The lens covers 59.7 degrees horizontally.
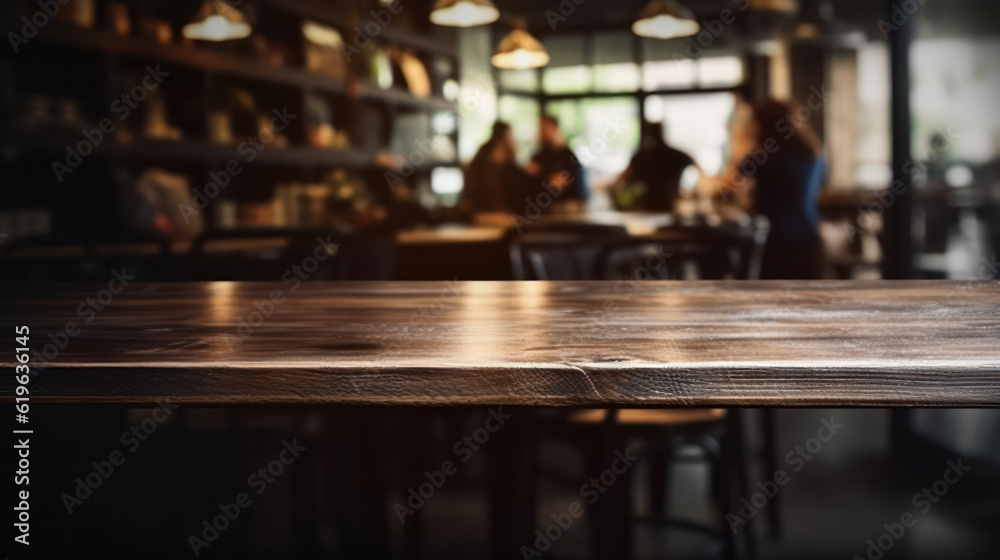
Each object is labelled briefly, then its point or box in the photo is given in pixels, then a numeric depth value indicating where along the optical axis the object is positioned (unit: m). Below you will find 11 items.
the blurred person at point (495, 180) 4.50
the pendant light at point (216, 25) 3.90
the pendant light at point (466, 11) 4.05
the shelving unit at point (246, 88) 3.35
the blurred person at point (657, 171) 4.37
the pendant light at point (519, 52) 4.56
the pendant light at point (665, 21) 4.34
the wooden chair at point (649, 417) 1.62
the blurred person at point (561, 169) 4.51
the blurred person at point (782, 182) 3.79
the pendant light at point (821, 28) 4.43
